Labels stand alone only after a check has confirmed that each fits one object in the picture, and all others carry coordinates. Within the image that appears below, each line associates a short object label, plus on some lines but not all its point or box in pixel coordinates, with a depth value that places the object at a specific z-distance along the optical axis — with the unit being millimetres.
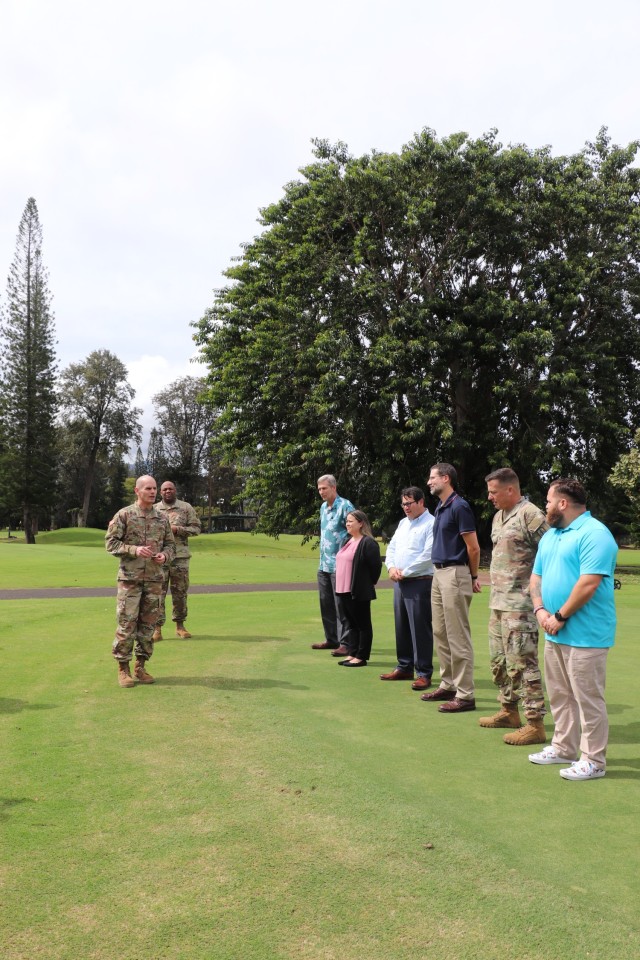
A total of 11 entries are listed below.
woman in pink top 8836
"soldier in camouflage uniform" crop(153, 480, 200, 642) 10641
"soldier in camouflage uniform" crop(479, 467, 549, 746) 5828
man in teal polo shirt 4941
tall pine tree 55125
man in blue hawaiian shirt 9711
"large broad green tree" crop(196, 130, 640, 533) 26172
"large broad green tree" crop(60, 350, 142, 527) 67500
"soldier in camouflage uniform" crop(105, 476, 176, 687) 7855
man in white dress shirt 7785
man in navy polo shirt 6820
